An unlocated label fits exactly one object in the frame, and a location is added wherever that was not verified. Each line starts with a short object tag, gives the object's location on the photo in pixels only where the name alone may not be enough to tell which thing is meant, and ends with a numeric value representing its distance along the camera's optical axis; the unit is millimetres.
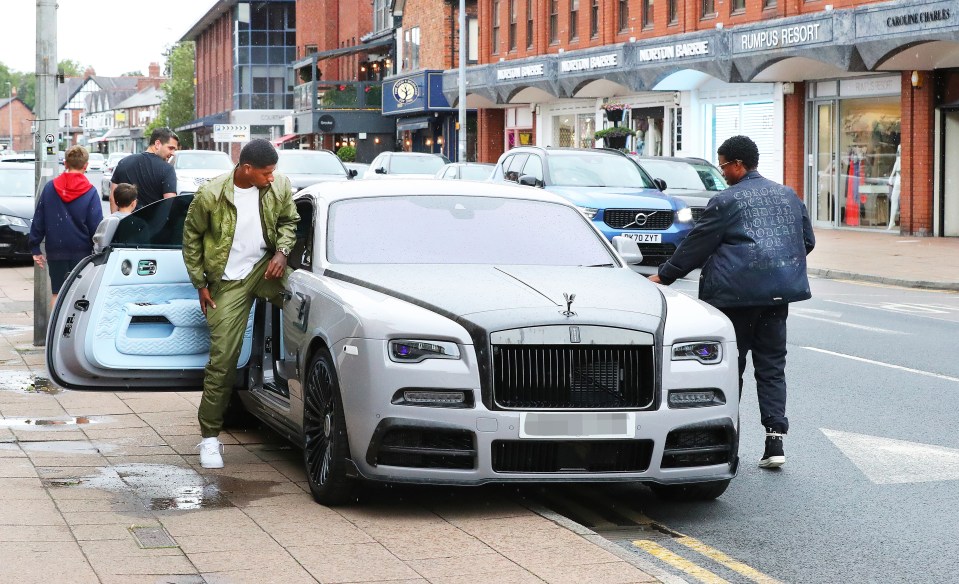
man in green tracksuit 7777
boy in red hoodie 12047
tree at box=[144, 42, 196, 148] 117375
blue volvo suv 20047
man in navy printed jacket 7832
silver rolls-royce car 6445
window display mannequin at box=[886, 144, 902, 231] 29844
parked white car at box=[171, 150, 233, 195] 30656
